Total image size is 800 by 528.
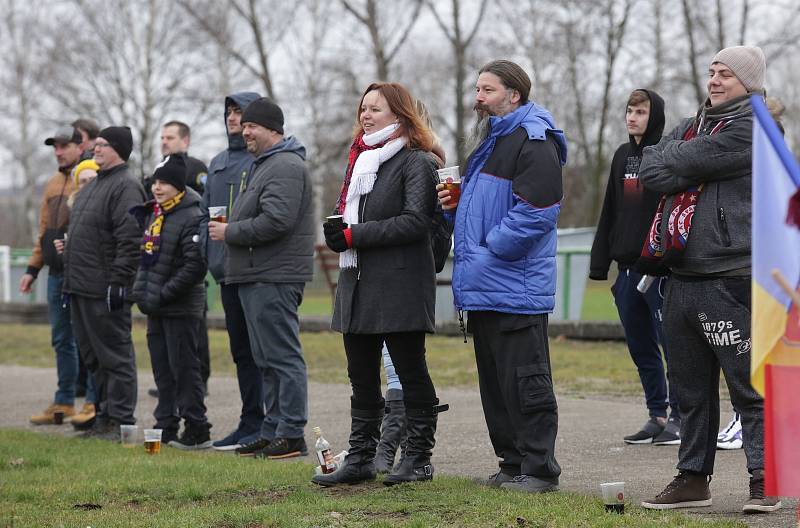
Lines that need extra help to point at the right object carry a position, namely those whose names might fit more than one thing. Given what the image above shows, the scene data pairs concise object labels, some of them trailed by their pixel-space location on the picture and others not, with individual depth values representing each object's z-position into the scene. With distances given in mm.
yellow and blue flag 7465
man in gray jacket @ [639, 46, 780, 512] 10494
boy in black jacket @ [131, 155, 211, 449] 16271
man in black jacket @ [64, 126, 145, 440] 17175
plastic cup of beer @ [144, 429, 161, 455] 15277
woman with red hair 12053
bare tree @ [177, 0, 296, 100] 74969
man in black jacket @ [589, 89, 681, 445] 14569
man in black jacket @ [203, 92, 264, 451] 15940
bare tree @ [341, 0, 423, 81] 69726
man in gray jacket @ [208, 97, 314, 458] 14810
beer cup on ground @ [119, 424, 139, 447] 16181
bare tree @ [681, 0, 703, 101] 63037
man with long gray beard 11541
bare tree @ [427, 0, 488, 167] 69124
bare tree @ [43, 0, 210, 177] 78103
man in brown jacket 19511
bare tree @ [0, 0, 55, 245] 83828
